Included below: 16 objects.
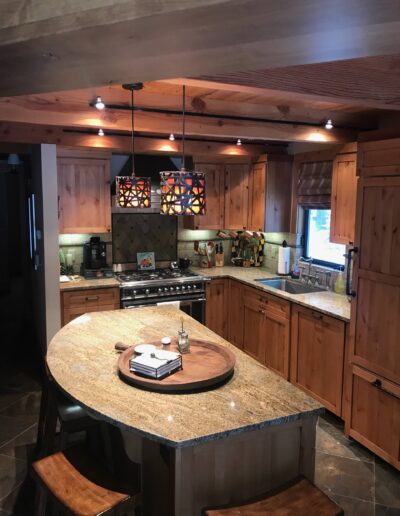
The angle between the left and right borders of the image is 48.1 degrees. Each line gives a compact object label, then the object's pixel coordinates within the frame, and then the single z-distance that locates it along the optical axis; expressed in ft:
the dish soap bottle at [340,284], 14.25
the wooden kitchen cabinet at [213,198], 17.63
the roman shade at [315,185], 14.44
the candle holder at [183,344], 9.18
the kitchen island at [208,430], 6.41
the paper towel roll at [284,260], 16.84
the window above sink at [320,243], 15.24
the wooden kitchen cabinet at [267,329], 14.42
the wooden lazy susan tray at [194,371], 7.61
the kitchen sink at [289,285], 15.75
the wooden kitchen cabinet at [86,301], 15.21
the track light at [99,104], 9.57
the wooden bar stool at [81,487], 6.27
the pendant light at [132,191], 9.24
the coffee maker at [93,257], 16.85
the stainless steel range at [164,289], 15.99
